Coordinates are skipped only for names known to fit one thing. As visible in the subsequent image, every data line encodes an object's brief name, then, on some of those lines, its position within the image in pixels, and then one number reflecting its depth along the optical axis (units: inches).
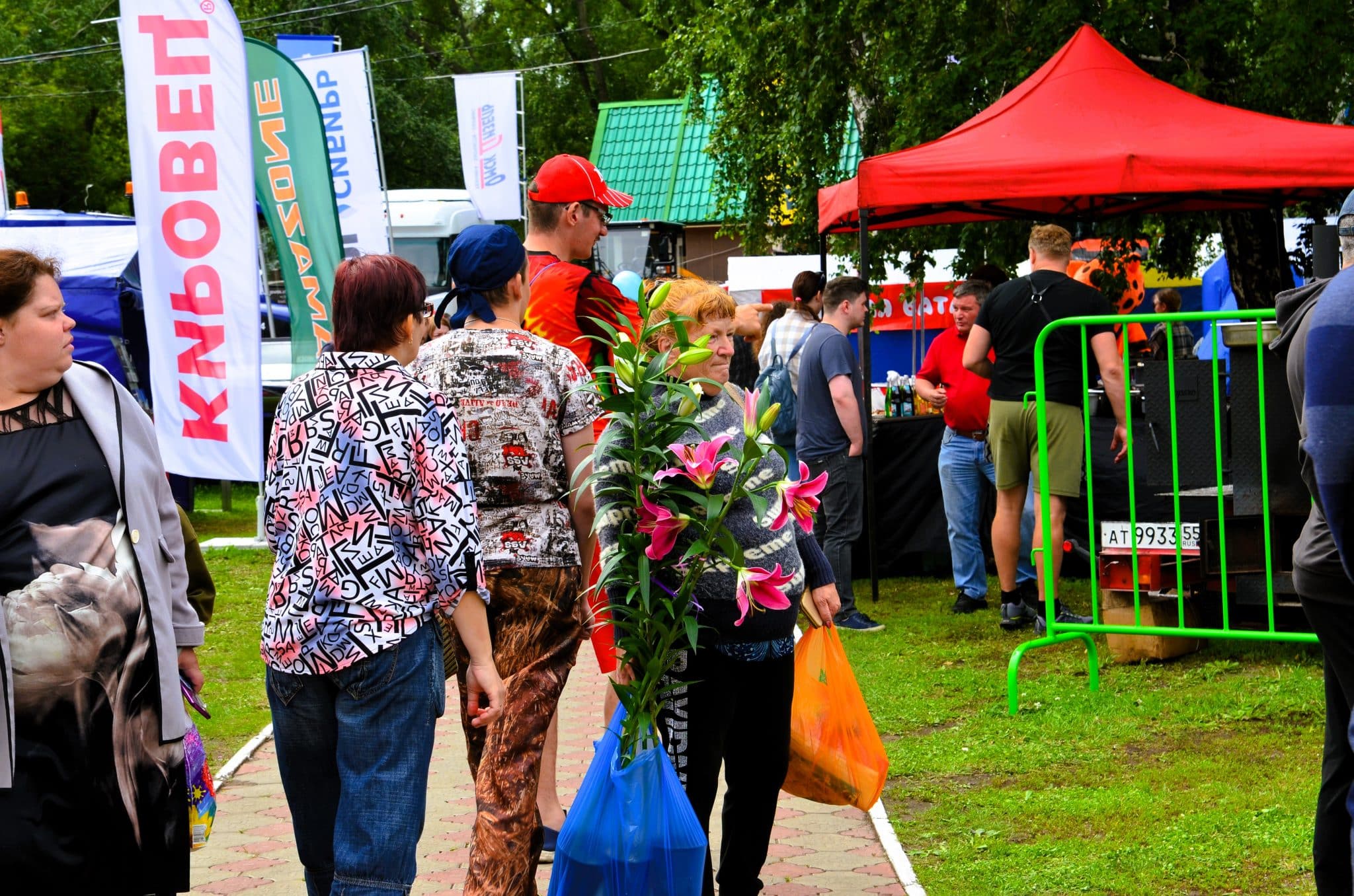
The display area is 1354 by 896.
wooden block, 298.2
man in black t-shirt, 313.1
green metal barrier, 247.6
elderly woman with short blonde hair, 149.4
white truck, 977.5
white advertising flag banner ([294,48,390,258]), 564.7
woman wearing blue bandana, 154.2
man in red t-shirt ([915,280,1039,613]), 365.1
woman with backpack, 383.2
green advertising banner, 454.3
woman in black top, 116.8
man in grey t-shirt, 350.6
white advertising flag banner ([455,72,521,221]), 1029.8
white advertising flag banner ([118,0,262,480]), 346.0
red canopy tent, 331.9
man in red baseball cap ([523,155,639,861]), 181.2
